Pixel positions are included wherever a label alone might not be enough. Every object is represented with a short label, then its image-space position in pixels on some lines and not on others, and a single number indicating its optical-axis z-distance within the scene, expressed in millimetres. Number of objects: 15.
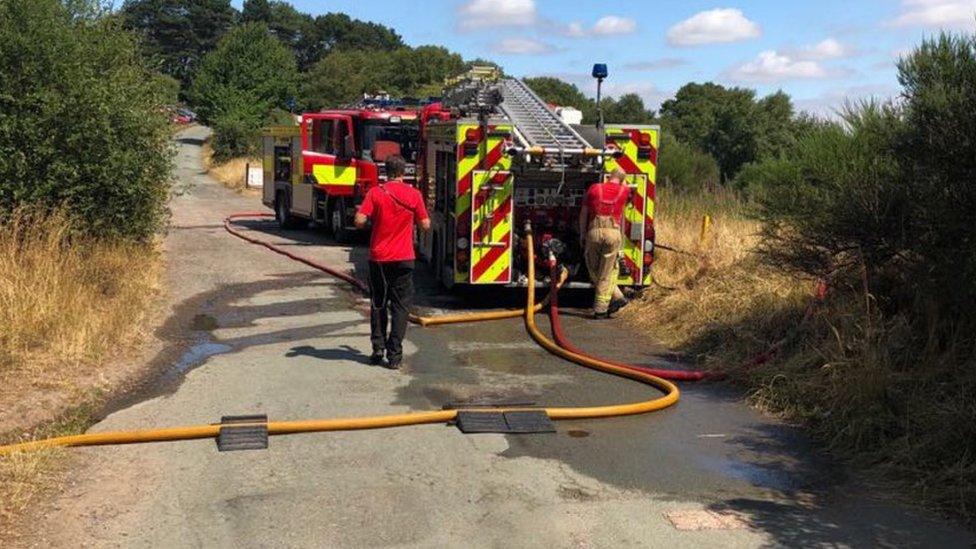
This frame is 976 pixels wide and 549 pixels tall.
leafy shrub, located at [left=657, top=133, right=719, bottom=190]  27697
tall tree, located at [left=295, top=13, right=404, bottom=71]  125562
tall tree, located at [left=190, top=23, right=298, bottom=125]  65812
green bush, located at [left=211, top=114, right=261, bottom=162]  49312
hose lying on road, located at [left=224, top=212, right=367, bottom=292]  12852
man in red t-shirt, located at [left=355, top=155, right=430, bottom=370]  8250
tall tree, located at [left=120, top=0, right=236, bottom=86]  108188
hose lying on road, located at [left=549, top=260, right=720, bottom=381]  7836
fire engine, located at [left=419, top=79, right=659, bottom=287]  10742
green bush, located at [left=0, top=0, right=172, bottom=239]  10539
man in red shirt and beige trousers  10438
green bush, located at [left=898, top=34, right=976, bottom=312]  5797
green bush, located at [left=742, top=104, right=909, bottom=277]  6934
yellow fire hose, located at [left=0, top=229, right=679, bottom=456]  5820
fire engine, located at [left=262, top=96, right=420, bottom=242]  17406
